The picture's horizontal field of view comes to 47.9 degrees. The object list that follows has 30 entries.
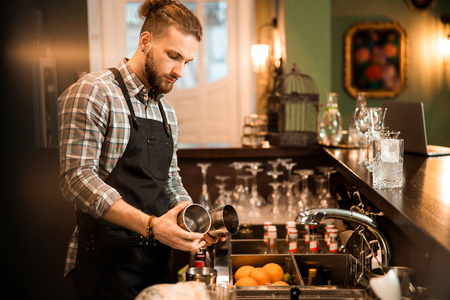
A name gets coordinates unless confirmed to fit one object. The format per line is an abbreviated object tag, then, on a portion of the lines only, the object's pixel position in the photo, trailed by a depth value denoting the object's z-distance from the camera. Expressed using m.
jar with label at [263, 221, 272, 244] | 2.46
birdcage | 3.62
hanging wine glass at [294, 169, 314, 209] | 3.01
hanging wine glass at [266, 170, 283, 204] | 3.12
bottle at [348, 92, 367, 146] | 3.36
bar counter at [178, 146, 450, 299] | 1.04
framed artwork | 6.66
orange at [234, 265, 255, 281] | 2.10
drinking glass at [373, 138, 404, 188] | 1.66
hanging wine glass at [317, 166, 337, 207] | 2.97
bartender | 1.69
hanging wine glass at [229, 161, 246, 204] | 3.16
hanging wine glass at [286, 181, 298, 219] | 3.04
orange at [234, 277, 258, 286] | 1.90
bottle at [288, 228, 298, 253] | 2.30
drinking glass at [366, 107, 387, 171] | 2.08
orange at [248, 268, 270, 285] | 2.00
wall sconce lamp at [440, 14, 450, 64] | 6.62
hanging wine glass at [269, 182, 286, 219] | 3.06
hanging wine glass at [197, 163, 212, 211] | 3.23
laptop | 2.54
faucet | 1.44
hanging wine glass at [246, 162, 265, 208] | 3.16
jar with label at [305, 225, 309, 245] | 2.40
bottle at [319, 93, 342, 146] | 3.64
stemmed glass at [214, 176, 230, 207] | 3.13
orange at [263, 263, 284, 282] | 2.07
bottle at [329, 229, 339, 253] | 2.16
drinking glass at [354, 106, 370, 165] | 2.42
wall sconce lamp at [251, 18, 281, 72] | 6.36
